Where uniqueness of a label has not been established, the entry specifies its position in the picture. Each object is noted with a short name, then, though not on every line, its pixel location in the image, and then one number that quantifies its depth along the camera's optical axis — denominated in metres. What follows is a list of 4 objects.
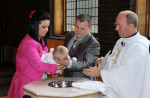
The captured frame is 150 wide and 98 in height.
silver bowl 3.06
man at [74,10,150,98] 2.92
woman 3.21
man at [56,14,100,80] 3.43
